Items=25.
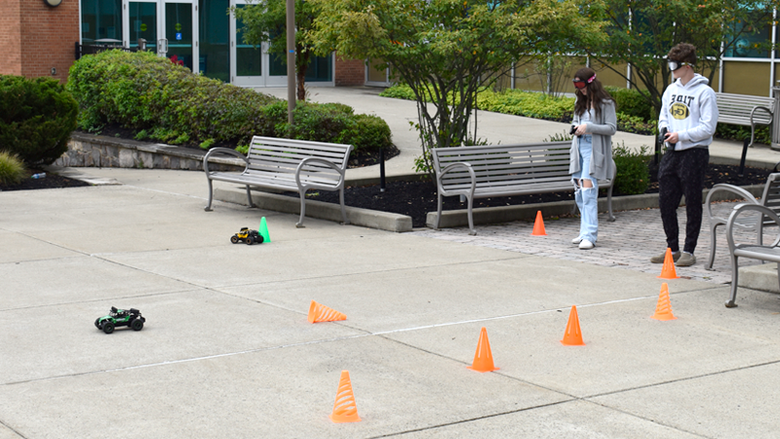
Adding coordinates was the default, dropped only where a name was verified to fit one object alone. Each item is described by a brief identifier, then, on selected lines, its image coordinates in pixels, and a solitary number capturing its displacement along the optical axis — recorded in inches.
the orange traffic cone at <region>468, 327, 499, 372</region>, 206.1
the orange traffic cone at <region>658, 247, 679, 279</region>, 307.8
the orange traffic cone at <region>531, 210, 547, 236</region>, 394.6
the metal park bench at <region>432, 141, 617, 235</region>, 408.5
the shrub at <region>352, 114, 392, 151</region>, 634.8
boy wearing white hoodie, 312.8
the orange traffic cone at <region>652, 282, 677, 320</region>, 253.4
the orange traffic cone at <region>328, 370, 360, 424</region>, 174.1
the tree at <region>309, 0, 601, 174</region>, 424.2
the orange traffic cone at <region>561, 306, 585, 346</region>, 227.5
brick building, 863.7
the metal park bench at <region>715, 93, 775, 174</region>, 699.4
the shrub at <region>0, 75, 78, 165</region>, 566.3
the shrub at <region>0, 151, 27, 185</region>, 537.6
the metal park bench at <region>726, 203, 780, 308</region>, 256.5
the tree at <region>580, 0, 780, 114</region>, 518.3
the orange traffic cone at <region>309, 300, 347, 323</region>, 247.0
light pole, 501.4
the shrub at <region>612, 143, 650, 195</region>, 470.6
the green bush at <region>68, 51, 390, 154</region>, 633.0
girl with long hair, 360.2
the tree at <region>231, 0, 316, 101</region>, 799.1
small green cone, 374.0
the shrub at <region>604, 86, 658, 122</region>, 842.2
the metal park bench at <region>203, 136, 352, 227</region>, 421.7
